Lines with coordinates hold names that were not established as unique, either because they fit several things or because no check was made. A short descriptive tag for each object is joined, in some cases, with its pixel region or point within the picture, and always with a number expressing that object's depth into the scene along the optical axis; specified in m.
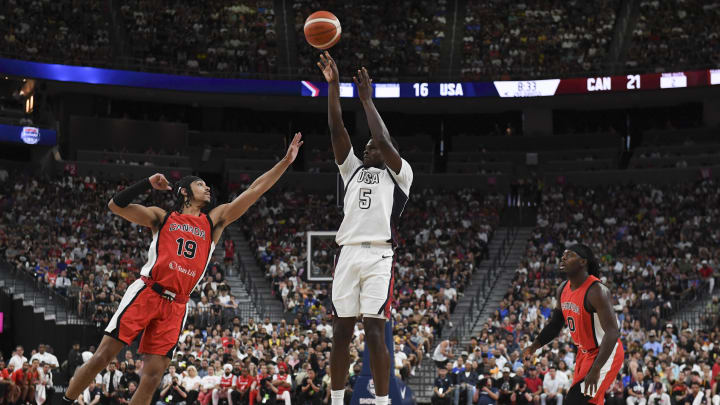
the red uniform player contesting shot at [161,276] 7.45
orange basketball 8.65
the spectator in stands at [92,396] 18.03
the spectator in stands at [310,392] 18.39
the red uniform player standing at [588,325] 7.55
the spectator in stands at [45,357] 19.66
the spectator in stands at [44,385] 18.75
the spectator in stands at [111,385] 18.25
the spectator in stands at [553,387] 17.91
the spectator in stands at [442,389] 18.58
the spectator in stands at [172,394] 18.41
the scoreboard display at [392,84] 32.03
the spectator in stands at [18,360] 19.30
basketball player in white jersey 7.37
